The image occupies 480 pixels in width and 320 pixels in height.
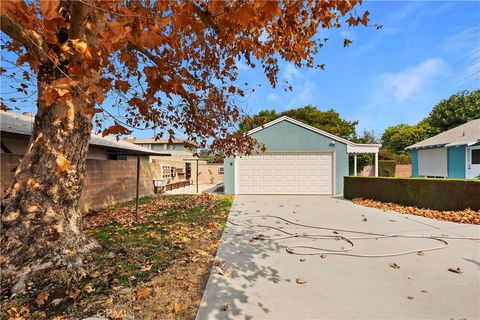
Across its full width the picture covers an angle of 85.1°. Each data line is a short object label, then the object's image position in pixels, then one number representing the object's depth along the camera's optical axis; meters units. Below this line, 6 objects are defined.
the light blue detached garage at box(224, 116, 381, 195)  13.62
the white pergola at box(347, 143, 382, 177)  13.68
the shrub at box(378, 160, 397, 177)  22.06
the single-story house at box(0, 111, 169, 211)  5.87
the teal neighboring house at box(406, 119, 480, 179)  14.50
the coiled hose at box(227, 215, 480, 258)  4.49
